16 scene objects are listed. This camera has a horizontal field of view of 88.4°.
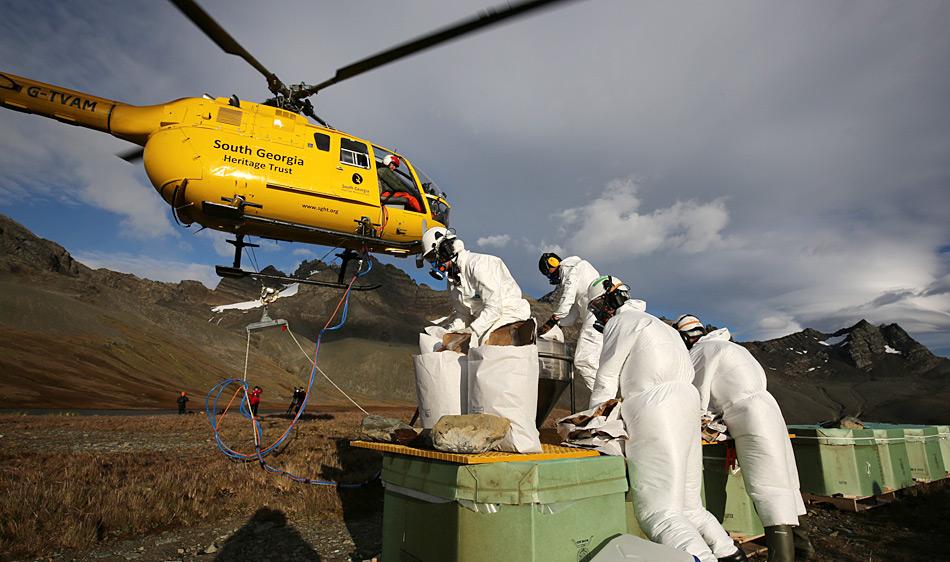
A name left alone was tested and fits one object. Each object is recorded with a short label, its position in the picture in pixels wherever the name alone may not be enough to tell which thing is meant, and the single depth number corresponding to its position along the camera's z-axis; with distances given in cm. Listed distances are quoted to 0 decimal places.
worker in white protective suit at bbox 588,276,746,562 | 353
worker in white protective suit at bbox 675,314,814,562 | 448
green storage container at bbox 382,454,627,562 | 289
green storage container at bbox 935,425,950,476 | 977
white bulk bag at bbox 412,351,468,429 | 498
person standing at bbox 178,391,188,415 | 2734
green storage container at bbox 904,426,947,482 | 876
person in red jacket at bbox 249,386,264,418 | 1880
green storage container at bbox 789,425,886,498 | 720
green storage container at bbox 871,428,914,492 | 772
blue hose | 741
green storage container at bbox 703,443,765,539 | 527
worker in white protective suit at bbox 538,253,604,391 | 677
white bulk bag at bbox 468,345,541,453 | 385
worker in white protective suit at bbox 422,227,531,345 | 573
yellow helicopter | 892
